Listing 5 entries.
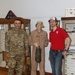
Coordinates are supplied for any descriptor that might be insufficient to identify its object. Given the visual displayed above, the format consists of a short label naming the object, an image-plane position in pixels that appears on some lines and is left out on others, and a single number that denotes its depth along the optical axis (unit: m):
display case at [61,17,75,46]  2.74
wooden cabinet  3.23
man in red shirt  2.42
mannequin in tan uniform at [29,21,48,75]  2.77
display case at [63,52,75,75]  2.66
